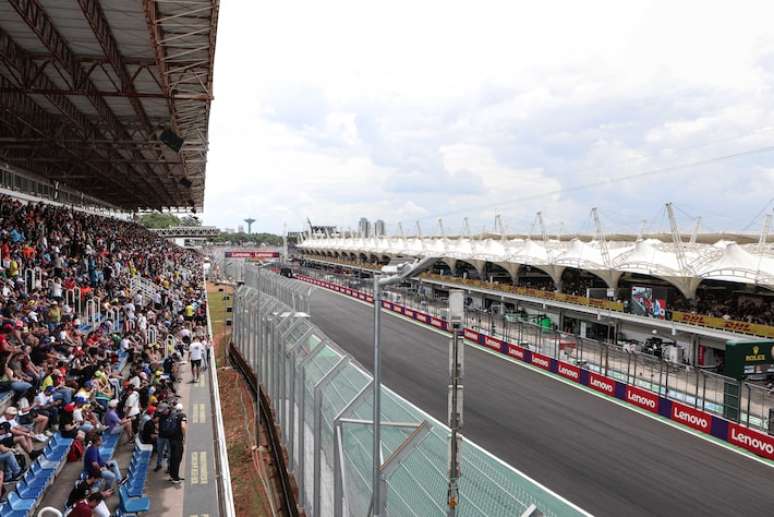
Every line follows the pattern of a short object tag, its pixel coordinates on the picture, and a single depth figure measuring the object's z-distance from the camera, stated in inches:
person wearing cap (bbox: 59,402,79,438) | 401.4
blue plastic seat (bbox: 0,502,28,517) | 288.7
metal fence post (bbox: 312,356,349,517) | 312.8
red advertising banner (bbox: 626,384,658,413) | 728.3
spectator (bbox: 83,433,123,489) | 325.7
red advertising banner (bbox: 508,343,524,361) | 1035.9
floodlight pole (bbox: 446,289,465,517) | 176.1
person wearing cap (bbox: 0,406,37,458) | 359.6
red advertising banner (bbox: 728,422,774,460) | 575.5
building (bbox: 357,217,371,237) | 3939.5
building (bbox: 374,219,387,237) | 3588.8
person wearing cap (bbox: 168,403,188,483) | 385.1
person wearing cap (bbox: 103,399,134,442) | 429.1
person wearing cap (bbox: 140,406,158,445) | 418.0
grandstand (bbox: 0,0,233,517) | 363.6
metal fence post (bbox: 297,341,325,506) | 360.6
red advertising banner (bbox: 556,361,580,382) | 881.5
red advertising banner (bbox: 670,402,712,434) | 650.8
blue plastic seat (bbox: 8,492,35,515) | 294.6
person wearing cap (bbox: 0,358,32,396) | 409.4
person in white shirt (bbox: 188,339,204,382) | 653.3
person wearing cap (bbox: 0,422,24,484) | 327.3
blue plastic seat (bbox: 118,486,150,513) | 321.1
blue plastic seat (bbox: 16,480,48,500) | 312.2
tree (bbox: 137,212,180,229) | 6755.9
